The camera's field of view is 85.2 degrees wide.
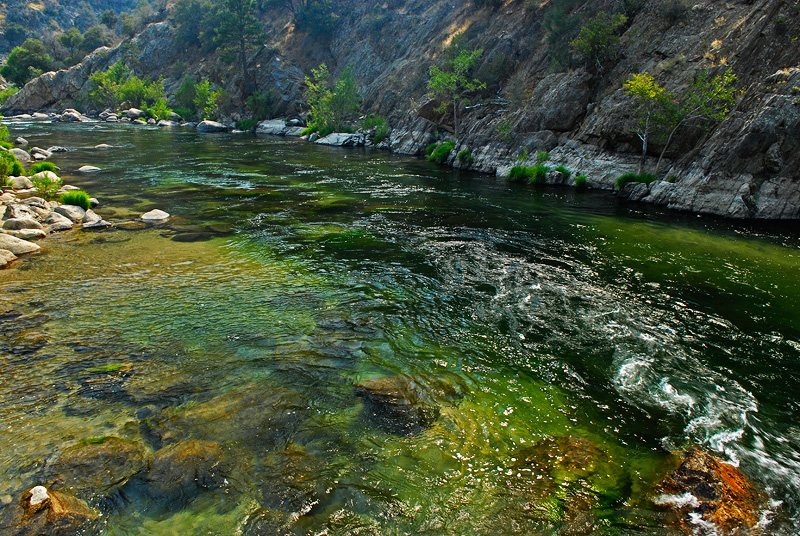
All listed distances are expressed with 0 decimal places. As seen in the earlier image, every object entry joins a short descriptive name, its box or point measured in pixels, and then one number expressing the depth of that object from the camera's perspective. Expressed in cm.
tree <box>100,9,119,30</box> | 14038
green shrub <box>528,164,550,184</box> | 3194
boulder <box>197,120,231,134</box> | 7300
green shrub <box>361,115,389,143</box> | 5775
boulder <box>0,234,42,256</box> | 1385
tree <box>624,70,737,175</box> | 2494
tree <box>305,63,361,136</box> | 6600
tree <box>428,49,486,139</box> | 4550
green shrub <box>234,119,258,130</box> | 7681
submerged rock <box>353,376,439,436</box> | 700
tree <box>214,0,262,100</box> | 8688
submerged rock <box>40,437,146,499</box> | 563
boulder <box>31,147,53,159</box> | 3461
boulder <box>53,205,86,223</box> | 1784
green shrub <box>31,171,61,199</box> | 2009
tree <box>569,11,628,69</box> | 3638
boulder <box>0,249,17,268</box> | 1286
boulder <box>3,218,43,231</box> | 1559
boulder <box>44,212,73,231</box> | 1677
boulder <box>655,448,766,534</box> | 523
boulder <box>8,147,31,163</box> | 3048
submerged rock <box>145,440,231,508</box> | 558
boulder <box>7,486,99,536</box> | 491
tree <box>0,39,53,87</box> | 10850
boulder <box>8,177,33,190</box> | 2173
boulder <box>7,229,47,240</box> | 1513
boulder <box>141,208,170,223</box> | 1842
